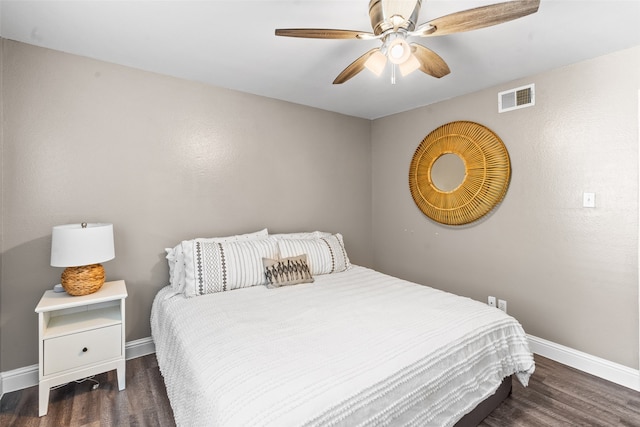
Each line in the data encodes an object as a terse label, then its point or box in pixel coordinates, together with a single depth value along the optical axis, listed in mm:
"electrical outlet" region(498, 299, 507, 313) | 2793
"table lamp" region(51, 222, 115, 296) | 1899
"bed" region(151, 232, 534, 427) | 1166
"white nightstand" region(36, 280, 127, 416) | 1835
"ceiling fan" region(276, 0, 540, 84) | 1313
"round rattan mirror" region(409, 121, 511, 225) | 2797
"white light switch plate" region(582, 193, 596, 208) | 2293
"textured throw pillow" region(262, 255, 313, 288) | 2490
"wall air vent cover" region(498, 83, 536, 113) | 2588
